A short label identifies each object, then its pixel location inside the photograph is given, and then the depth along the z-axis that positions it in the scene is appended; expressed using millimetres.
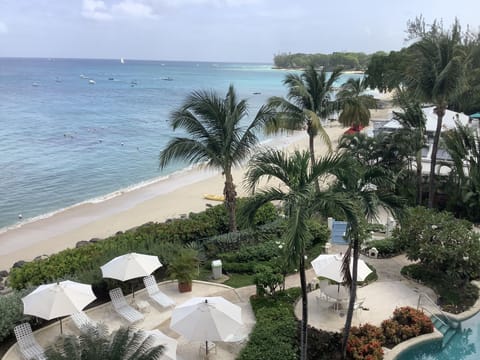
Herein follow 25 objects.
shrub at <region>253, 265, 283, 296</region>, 12281
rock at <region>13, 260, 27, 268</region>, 17222
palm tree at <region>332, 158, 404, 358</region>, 8625
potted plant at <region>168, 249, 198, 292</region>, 13133
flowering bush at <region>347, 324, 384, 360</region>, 9969
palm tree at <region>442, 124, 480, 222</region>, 19109
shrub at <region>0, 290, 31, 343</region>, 10516
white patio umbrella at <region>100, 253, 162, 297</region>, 12023
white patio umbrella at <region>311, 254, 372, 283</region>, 11715
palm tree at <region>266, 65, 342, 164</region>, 19375
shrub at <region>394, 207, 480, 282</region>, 12695
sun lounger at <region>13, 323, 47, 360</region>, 9984
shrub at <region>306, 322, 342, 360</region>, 10070
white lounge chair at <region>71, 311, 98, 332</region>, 10959
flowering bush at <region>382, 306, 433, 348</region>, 10836
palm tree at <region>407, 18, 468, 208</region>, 17203
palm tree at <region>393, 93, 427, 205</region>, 19953
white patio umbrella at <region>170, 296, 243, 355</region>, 9438
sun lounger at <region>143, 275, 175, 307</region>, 12258
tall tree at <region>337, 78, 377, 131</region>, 20531
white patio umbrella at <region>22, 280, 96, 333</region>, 10211
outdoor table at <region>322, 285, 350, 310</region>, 11922
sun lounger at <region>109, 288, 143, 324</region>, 11547
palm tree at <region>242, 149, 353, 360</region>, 7695
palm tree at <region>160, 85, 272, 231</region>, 15980
